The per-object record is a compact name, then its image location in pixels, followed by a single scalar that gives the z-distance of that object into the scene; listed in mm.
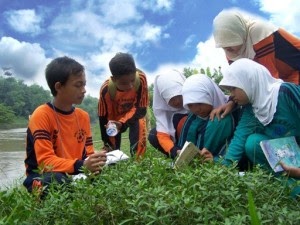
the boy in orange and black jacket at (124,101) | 4312
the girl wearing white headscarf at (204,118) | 3318
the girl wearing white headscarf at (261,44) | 3645
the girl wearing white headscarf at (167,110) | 4000
